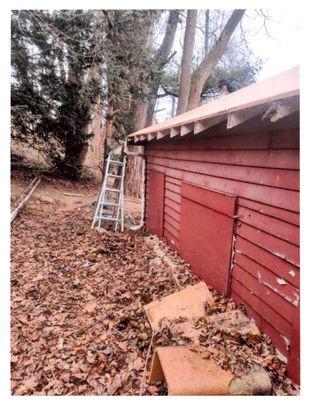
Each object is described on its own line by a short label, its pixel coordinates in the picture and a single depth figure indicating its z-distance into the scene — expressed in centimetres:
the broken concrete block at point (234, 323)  353
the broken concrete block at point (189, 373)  273
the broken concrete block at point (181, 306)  408
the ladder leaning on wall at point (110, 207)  883
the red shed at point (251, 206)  302
